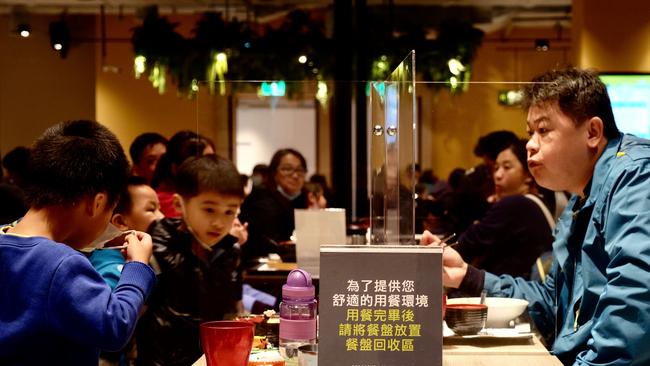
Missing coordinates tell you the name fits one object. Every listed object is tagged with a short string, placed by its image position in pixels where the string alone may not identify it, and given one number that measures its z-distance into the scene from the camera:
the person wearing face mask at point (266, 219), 4.37
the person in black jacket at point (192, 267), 3.28
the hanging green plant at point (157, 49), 7.31
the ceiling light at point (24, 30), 7.09
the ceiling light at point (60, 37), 7.31
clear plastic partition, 2.27
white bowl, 2.58
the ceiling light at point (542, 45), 7.79
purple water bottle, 2.18
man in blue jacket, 2.04
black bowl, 2.46
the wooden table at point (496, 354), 2.23
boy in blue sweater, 1.91
